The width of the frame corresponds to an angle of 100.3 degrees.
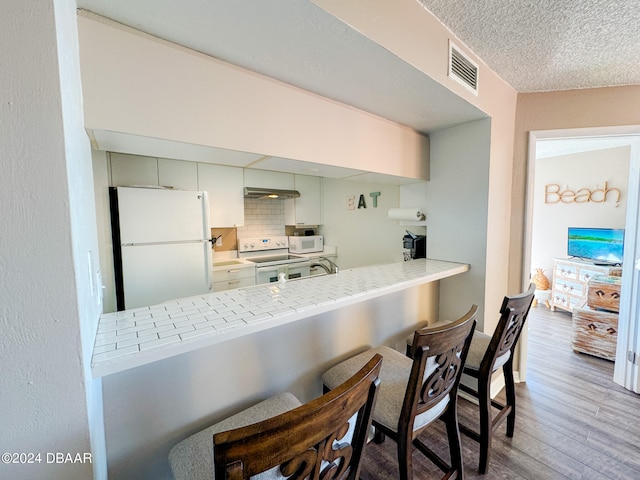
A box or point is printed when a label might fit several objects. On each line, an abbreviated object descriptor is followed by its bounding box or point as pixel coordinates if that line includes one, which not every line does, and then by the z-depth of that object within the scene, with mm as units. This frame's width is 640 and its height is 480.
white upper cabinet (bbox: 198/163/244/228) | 2947
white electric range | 3199
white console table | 3307
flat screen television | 3348
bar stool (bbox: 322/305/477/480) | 959
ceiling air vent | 1371
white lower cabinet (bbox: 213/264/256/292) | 2859
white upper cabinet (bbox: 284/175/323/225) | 3688
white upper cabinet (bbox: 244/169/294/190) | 3242
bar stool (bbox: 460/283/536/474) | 1323
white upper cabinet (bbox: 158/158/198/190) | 2629
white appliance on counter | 3697
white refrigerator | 2143
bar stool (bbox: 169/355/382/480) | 498
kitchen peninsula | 855
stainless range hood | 3174
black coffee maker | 2363
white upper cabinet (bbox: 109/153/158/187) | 2373
